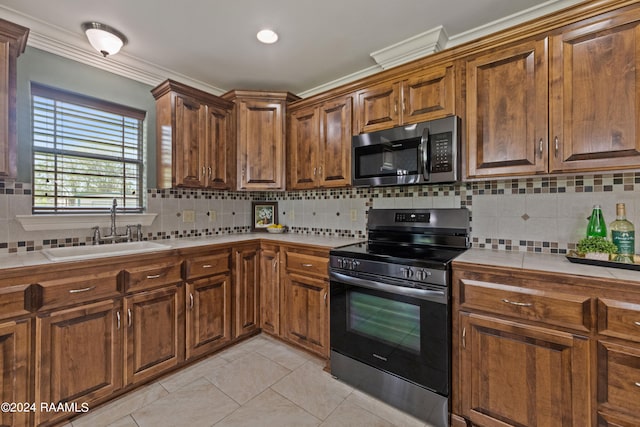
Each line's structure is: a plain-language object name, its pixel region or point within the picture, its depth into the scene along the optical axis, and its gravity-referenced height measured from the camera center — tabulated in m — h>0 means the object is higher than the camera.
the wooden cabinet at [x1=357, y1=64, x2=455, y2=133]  1.90 +0.82
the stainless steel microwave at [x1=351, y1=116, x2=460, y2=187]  1.84 +0.41
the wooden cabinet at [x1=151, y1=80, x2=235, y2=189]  2.43 +0.69
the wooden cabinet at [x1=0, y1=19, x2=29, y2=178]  1.61 +0.70
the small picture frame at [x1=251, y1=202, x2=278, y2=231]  3.33 -0.01
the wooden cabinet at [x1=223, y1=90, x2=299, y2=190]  2.78 +0.72
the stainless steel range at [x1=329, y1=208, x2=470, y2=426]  1.59 -0.64
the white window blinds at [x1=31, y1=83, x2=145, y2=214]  2.04 +0.48
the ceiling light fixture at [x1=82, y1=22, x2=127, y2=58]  1.89 +1.20
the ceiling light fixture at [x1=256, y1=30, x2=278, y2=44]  2.02 +1.29
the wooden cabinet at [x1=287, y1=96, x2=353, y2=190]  2.38 +0.61
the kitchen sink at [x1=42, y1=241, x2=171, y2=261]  1.70 -0.26
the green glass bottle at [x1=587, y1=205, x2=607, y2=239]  1.62 -0.07
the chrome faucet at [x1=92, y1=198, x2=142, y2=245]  2.19 -0.17
